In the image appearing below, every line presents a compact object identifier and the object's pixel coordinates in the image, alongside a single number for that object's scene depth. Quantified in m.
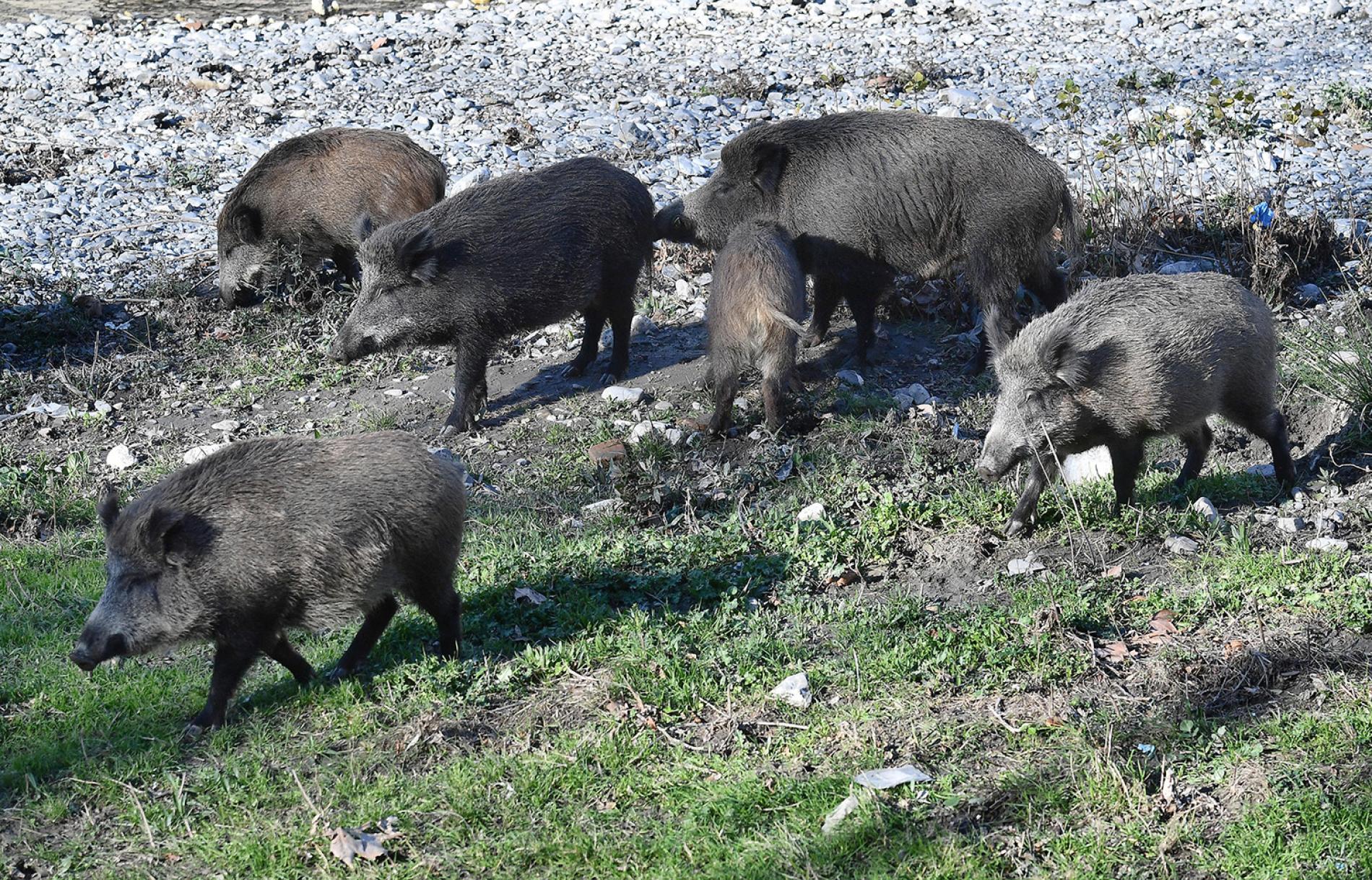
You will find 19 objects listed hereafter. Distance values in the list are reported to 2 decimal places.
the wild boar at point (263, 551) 9.51
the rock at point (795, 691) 9.27
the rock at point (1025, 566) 10.87
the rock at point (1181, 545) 10.84
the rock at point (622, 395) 15.40
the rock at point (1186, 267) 16.39
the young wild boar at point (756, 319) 13.80
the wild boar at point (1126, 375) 11.28
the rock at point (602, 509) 12.83
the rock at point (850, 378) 15.16
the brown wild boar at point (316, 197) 18.19
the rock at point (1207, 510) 11.34
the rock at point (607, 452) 13.84
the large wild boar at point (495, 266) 15.19
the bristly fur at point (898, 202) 14.73
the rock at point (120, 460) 14.91
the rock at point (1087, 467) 12.91
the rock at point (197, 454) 14.60
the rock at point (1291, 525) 11.13
